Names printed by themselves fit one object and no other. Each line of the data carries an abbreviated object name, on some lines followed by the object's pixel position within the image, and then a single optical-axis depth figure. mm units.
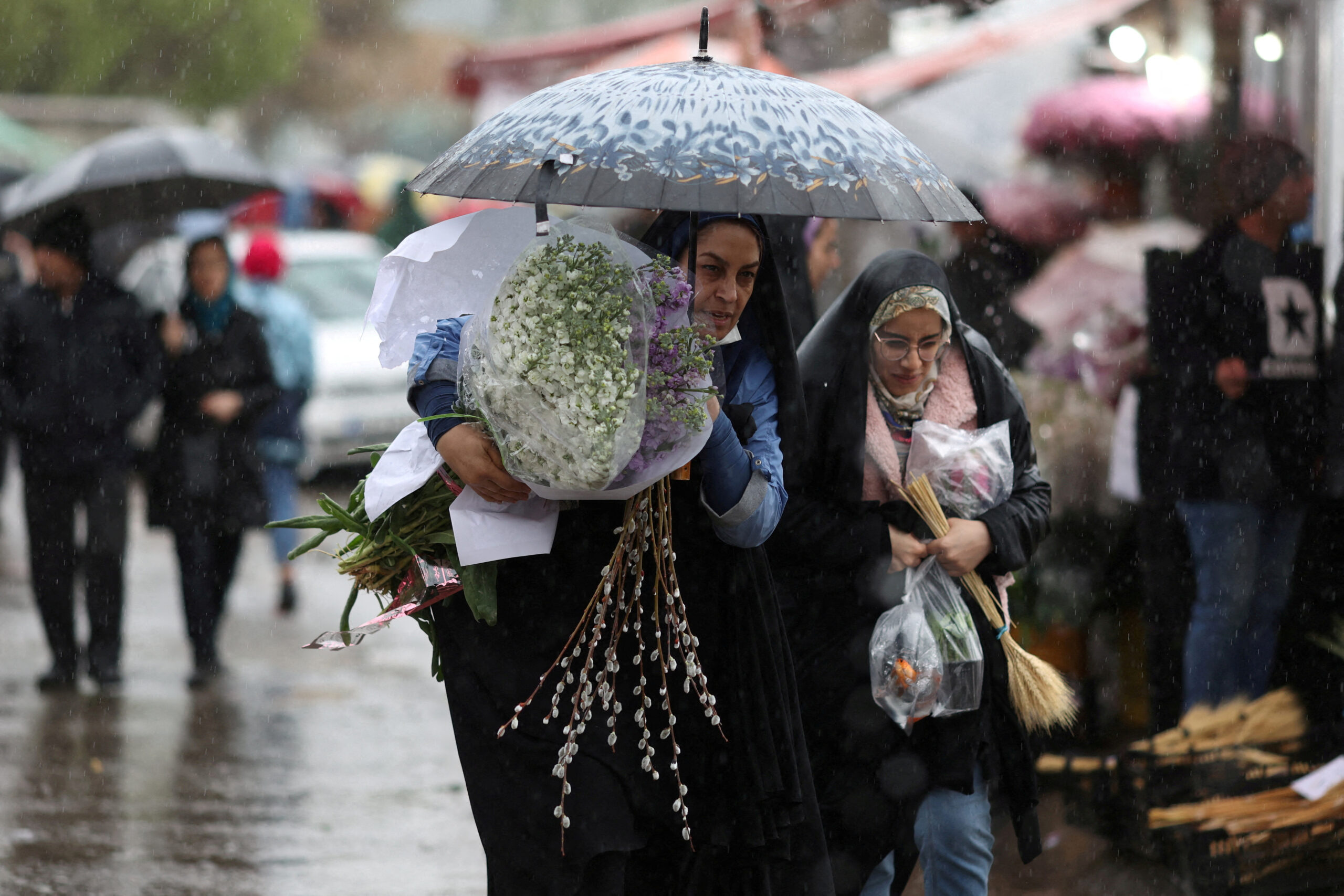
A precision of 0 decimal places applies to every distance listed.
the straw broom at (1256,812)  8734
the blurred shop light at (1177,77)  16391
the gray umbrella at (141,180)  15219
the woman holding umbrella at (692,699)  5930
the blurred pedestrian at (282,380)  17344
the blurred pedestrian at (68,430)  14070
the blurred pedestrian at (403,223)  43312
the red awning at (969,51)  17578
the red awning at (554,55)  35500
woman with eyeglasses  6961
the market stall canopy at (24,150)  27422
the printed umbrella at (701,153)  5355
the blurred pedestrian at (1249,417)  10766
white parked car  25297
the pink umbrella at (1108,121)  15352
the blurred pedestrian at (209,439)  14695
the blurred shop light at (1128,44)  18359
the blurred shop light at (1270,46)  15164
